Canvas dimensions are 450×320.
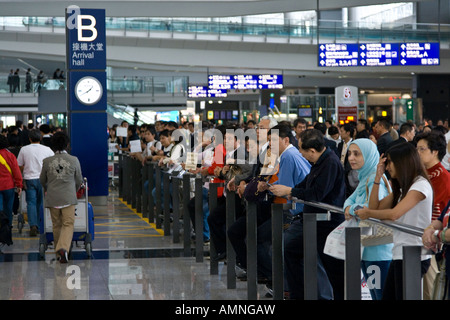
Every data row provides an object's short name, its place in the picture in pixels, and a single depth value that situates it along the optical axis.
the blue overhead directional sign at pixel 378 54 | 30.00
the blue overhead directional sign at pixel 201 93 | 39.78
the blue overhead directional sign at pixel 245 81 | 37.03
